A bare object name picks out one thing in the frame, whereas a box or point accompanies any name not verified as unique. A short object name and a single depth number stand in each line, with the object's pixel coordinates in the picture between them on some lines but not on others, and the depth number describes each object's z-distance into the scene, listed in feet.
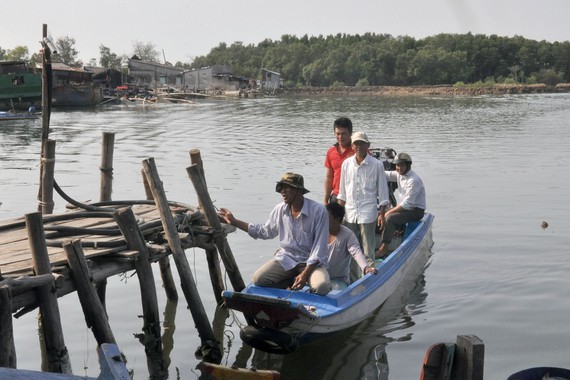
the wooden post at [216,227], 29.22
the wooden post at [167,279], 34.37
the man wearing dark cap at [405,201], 37.17
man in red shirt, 31.94
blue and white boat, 24.56
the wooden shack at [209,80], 306.72
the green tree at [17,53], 343.87
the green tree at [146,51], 480.23
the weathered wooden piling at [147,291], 24.54
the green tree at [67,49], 385.29
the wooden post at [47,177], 31.89
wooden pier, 21.77
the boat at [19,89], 161.79
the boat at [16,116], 141.28
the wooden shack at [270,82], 333.21
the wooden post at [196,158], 30.01
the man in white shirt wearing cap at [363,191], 31.17
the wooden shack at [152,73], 296.10
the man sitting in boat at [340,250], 27.48
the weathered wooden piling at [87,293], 22.54
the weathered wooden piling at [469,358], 16.72
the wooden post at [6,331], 20.07
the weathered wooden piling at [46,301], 21.76
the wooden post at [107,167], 33.37
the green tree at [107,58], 391.86
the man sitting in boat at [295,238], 26.21
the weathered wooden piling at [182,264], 26.61
